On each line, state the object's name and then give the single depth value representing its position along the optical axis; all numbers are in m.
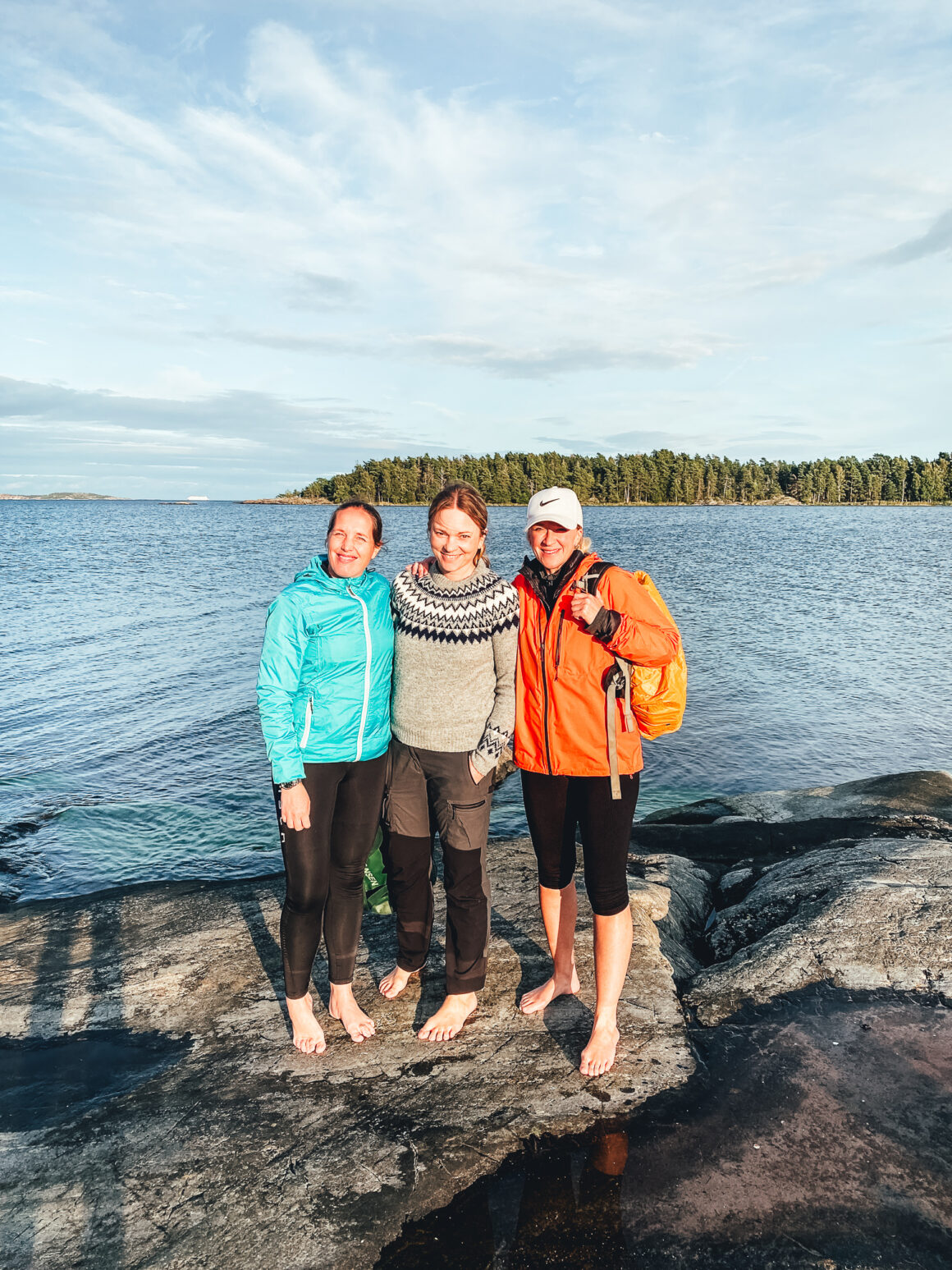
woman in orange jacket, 3.65
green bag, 4.47
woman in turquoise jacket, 3.81
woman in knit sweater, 3.90
